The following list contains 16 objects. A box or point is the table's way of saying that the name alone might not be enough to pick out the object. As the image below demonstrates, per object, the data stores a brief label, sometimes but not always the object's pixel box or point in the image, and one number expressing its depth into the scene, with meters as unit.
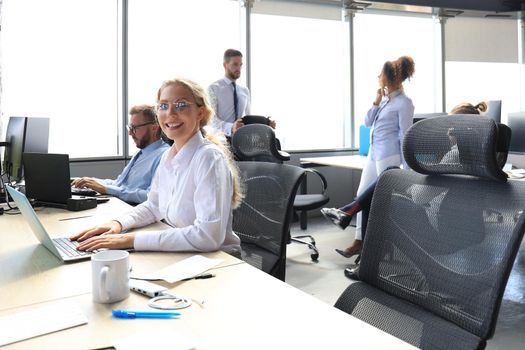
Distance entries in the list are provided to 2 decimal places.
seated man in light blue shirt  2.77
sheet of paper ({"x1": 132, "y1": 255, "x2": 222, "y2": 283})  1.22
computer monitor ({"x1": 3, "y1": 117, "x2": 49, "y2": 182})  2.48
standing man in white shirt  4.54
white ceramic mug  1.06
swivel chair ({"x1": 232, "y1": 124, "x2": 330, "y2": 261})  2.51
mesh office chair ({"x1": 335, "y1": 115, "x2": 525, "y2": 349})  1.23
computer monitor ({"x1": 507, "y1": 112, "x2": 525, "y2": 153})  3.55
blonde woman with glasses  1.50
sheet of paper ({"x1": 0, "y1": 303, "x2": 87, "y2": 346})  0.91
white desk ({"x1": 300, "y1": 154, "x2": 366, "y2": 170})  4.36
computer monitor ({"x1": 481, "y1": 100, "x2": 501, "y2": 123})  4.09
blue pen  0.99
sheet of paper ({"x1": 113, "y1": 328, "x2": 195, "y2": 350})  0.84
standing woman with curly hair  3.62
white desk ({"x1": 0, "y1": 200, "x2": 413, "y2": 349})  0.88
